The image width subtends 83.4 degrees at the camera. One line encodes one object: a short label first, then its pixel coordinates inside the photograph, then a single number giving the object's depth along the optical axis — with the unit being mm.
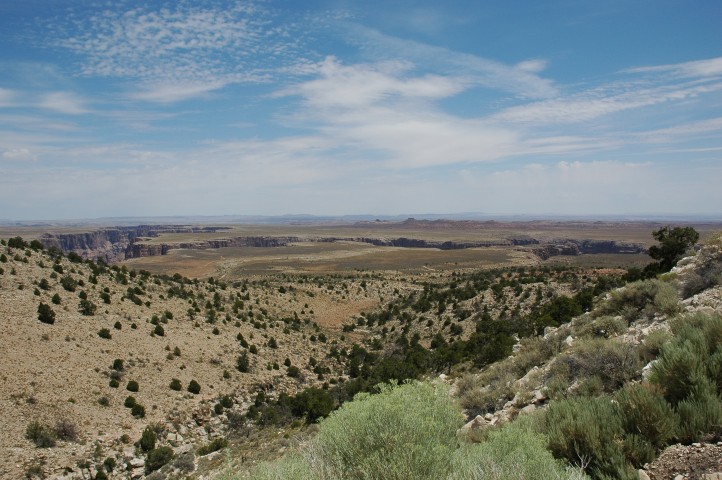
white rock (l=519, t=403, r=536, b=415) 6987
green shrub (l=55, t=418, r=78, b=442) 12955
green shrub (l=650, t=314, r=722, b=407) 4938
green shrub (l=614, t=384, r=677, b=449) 4508
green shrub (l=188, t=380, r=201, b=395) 17828
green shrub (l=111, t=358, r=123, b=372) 17484
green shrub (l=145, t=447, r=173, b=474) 12273
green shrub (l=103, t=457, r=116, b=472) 12062
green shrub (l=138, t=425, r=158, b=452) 13234
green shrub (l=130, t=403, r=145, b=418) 15219
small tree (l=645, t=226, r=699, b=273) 21391
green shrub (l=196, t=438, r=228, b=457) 12770
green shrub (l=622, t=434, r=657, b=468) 4305
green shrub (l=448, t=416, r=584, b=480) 3742
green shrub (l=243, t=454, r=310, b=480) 3946
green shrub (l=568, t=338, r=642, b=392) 6758
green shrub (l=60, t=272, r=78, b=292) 22889
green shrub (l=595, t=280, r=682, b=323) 10062
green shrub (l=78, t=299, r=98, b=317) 21016
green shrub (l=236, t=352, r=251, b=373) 21219
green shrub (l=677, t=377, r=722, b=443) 4391
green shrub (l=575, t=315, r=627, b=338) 10219
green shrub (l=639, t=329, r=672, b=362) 6953
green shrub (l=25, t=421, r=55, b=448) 12344
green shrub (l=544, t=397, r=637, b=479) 4254
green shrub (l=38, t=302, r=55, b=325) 18922
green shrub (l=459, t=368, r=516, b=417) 9109
